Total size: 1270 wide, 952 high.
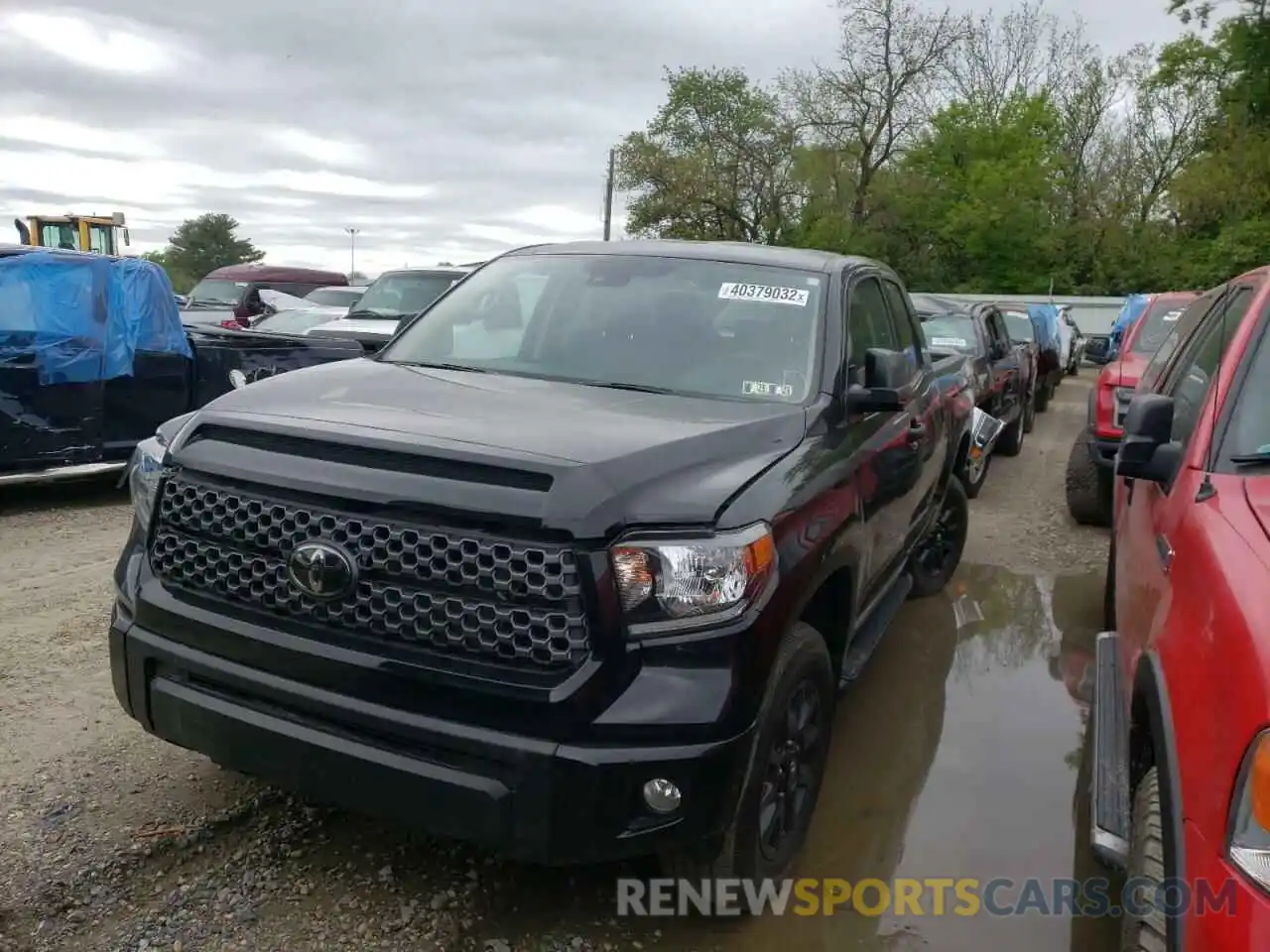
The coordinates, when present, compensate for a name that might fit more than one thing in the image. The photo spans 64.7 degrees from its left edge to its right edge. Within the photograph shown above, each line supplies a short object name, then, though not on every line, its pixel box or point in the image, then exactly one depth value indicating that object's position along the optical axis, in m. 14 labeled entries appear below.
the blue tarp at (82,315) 6.88
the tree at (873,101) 37.19
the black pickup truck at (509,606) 2.30
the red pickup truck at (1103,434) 6.73
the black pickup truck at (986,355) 9.02
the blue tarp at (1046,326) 15.31
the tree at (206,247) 76.88
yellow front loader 24.00
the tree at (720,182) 39.47
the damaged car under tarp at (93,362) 6.86
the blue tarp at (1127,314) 16.90
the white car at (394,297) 11.10
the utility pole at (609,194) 38.00
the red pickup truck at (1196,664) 1.68
